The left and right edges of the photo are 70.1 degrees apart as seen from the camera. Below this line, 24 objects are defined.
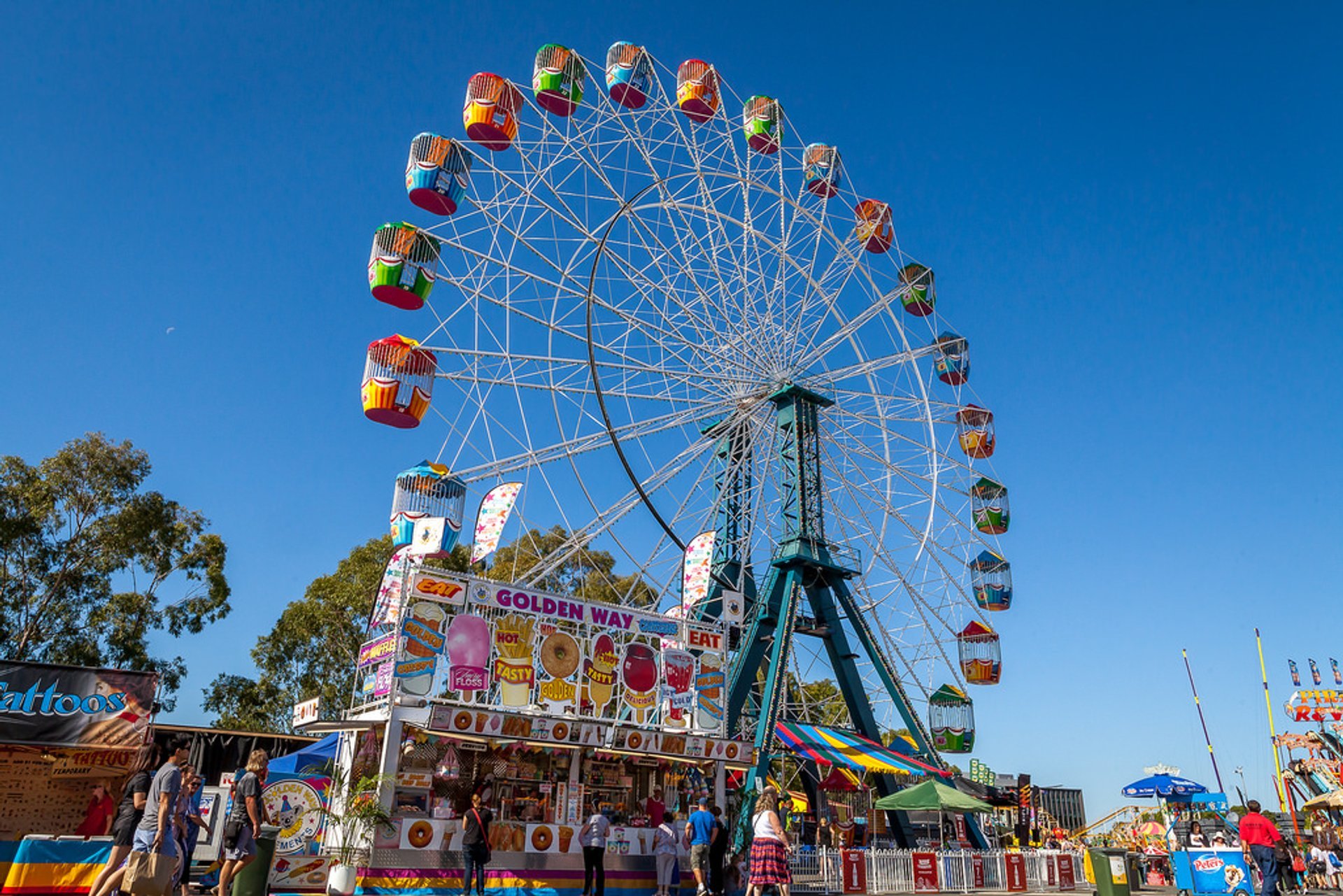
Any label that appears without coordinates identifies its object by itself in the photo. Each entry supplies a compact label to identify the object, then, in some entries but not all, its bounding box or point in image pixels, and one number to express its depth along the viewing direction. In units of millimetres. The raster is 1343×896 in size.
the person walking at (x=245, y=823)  8703
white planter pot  11719
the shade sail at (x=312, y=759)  13945
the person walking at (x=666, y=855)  13828
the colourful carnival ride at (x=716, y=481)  15828
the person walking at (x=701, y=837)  13188
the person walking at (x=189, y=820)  7902
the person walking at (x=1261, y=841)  11594
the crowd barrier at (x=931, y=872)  16188
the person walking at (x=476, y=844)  11891
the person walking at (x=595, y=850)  13086
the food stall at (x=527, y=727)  13469
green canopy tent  18922
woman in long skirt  9070
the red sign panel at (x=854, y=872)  16156
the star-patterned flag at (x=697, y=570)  19312
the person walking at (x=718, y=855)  13391
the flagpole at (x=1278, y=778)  37031
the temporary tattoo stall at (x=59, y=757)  10078
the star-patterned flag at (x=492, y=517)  17125
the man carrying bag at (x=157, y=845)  6891
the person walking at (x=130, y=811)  7160
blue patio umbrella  18453
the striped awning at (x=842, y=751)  22266
